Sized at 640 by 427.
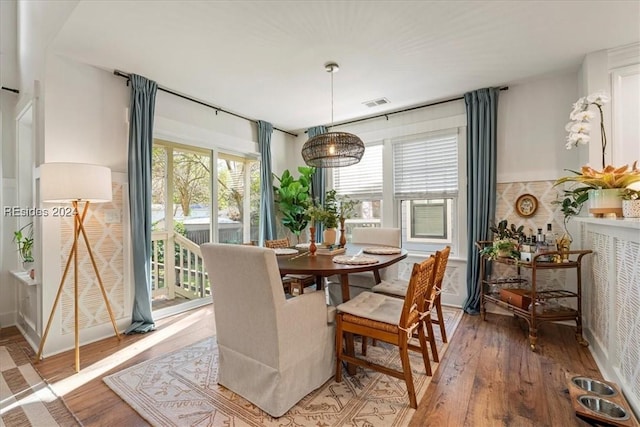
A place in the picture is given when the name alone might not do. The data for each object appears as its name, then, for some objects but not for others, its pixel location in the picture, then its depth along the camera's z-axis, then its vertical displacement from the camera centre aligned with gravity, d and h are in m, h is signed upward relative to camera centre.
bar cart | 2.60 -0.86
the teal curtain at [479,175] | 3.41 +0.45
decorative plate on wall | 3.28 +0.08
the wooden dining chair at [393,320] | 1.77 -0.70
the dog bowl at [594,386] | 1.72 -1.08
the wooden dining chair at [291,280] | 3.04 -0.71
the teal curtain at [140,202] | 2.98 +0.14
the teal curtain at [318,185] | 4.78 +0.49
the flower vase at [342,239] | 3.01 -0.27
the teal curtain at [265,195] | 4.52 +0.30
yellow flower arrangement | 1.97 +0.24
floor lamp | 2.28 +0.21
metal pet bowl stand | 1.48 -1.07
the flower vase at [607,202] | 1.98 +0.07
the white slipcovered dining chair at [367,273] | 3.06 -0.66
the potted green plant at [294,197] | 4.64 +0.27
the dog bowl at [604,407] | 1.51 -1.08
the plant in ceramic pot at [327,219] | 2.73 -0.05
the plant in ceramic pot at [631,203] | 1.78 +0.05
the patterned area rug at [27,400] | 1.72 -1.22
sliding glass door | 3.52 -0.01
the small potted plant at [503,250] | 2.88 -0.39
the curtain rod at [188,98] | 2.97 +1.47
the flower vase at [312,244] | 2.65 -0.28
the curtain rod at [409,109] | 3.70 +1.47
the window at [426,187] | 3.84 +0.36
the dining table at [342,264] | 1.99 -0.38
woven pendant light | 2.73 +0.64
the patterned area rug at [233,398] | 1.70 -1.21
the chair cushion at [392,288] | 2.52 -0.67
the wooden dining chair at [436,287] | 2.21 -0.67
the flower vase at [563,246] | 2.71 -0.32
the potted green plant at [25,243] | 3.12 -0.30
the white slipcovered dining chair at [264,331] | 1.64 -0.73
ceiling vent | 3.80 +1.49
